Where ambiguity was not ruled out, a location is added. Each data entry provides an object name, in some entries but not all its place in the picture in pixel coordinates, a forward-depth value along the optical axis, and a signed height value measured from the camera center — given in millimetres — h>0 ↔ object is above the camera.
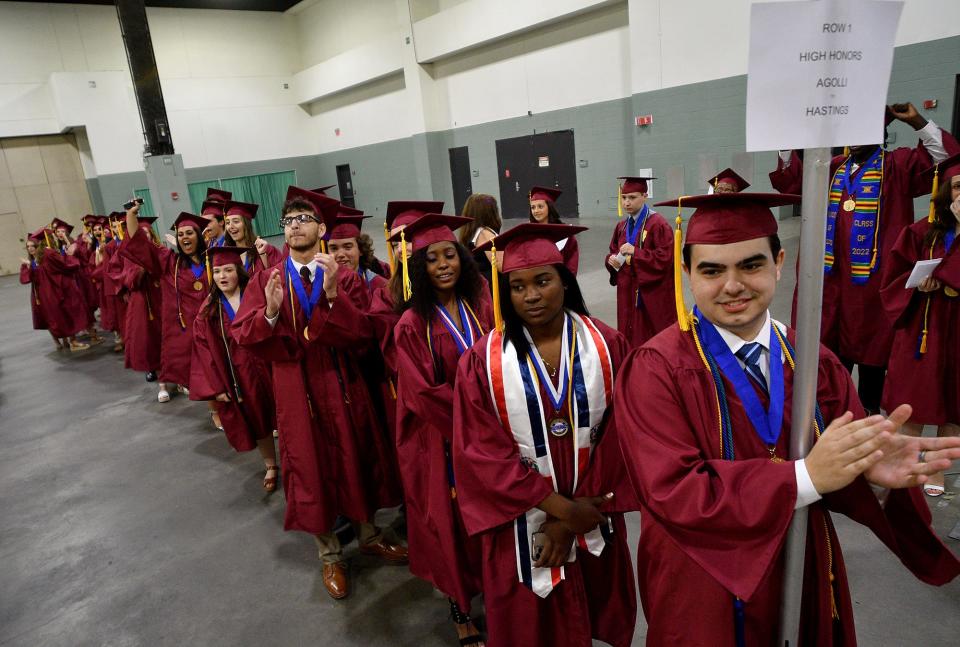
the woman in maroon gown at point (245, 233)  4348 -187
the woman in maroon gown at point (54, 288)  8383 -879
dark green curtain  19859 +521
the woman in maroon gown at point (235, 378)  3975 -1164
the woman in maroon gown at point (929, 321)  2852 -922
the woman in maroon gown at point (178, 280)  4754 -573
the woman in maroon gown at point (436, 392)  2281 -768
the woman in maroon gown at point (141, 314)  6070 -1013
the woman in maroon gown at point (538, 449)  1853 -858
